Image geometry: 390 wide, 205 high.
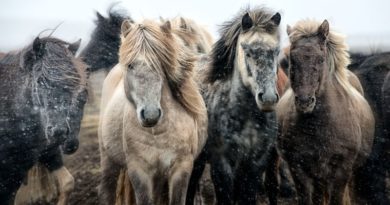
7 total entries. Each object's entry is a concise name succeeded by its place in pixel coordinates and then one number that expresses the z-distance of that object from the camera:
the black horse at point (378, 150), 11.71
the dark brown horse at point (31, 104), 9.62
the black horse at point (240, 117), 9.67
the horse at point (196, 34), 11.06
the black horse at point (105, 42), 14.30
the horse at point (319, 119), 9.51
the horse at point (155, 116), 8.28
